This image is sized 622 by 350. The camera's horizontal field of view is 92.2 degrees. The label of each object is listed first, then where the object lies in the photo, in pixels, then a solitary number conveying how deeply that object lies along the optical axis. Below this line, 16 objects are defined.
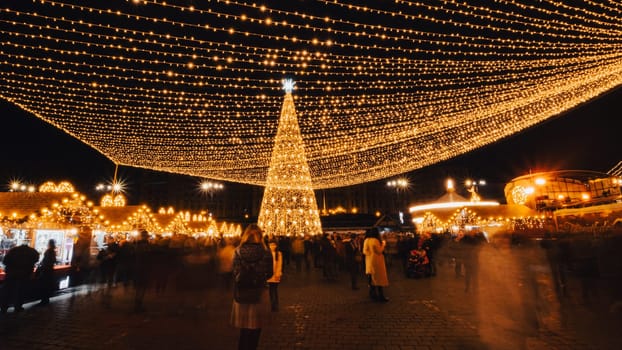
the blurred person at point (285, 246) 12.03
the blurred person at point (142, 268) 5.94
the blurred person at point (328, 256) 10.02
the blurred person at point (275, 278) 5.75
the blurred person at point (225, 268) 8.22
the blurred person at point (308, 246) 13.30
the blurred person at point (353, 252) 7.96
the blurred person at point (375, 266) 6.40
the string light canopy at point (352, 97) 5.89
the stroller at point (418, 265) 9.91
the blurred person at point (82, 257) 9.12
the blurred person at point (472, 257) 7.19
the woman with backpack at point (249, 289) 2.97
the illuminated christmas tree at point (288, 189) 13.31
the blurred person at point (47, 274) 6.64
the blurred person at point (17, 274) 5.94
